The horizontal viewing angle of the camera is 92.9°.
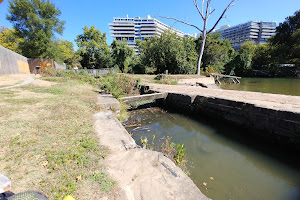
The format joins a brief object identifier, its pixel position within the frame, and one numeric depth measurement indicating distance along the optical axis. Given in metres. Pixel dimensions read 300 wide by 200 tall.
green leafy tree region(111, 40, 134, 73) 25.36
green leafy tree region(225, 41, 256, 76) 26.55
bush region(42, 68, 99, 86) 11.27
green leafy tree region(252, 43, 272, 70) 29.02
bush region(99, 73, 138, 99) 6.55
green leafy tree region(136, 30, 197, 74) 17.58
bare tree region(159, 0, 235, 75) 17.13
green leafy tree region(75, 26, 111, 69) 28.06
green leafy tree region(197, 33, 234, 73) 25.03
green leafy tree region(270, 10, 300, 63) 27.30
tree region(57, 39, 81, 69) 31.36
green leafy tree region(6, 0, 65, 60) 18.81
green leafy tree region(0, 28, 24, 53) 25.96
